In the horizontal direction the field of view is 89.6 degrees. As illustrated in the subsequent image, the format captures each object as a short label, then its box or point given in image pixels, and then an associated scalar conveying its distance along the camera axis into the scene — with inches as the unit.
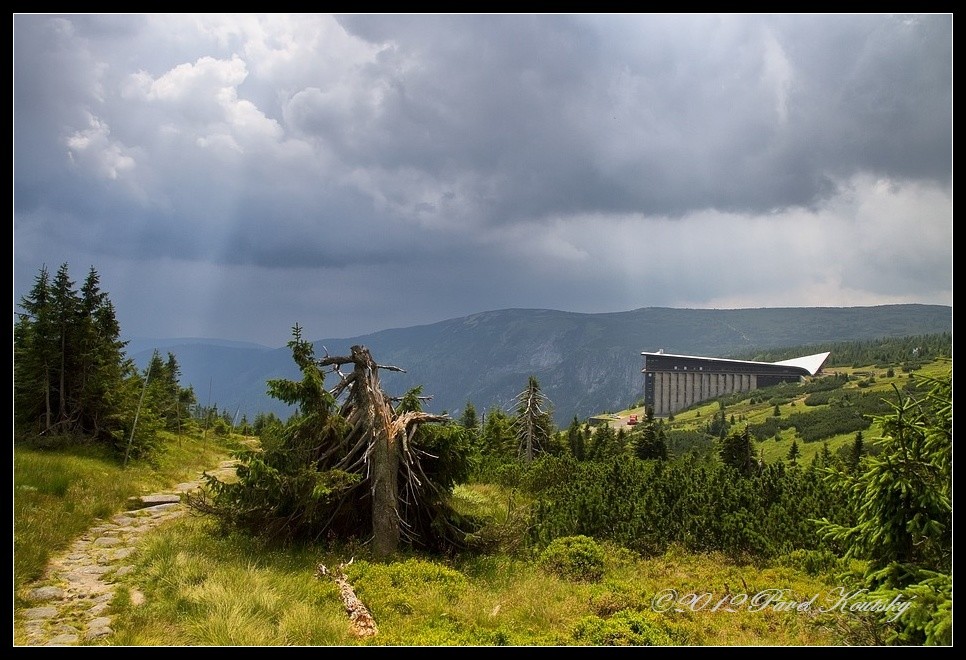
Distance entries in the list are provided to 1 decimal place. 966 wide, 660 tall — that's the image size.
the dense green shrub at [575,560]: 462.3
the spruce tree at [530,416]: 1432.1
